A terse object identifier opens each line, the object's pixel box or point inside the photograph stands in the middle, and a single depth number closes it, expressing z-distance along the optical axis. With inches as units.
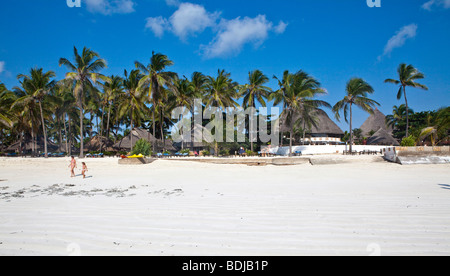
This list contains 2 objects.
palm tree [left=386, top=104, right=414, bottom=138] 1768.7
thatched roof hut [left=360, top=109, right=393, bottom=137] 2081.0
